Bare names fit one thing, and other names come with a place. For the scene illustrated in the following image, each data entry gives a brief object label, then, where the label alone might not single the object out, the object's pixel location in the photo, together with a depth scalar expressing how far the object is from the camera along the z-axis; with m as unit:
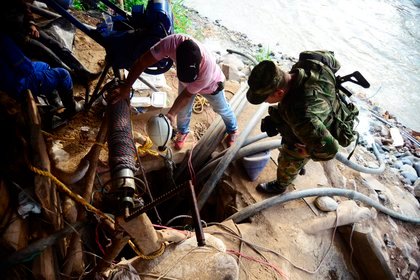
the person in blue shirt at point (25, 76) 2.54
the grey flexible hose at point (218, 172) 3.67
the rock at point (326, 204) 3.67
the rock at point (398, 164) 5.50
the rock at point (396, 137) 6.04
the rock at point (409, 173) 5.34
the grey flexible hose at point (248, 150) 3.85
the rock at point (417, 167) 5.51
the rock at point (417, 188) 5.05
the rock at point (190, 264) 2.26
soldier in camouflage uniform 2.53
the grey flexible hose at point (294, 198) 3.49
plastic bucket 3.84
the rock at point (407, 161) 5.60
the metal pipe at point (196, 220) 1.45
